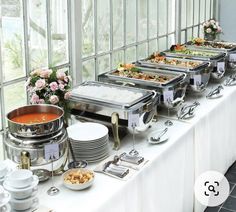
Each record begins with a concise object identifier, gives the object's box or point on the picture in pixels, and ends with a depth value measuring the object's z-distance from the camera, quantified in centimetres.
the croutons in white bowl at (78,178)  294
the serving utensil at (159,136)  362
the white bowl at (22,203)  264
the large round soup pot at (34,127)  288
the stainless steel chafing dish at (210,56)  508
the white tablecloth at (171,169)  291
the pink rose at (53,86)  331
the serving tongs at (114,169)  313
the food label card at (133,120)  346
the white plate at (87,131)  327
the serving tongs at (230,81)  515
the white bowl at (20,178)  264
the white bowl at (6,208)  252
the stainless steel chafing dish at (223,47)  550
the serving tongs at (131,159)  329
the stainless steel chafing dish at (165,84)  406
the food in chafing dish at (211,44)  589
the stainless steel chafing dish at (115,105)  348
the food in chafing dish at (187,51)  538
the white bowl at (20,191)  263
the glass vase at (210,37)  677
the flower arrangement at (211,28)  667
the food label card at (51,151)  286
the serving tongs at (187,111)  415
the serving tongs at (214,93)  470
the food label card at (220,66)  509
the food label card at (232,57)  549
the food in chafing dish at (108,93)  367
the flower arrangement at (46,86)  332
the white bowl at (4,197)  249
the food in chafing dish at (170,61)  487
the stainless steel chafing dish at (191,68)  459
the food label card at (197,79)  458
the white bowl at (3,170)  281
